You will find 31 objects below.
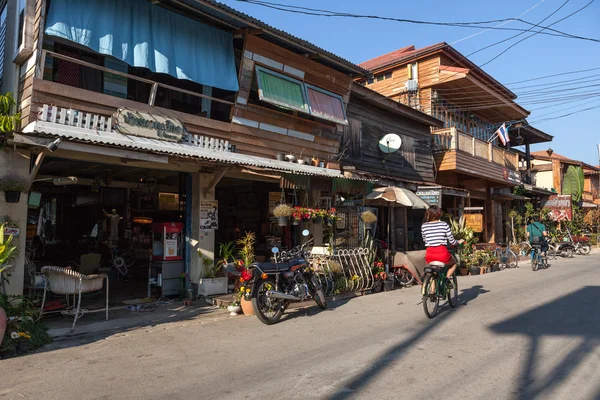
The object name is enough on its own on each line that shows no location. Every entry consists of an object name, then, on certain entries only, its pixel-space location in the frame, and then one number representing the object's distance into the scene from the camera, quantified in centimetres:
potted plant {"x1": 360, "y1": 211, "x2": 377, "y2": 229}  1109
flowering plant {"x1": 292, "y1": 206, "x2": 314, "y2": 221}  955
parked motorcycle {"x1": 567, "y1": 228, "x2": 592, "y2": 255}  2236
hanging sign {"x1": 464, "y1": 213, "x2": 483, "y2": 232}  1667
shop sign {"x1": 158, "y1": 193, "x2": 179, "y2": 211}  1438
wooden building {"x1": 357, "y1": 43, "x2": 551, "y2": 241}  1811
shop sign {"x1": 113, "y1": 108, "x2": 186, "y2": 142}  780
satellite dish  1535
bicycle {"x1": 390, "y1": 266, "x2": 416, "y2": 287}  1165
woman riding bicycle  755
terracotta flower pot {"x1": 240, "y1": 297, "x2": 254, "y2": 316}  768
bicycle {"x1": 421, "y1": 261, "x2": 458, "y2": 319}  724
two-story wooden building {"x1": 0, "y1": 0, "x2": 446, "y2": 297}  702
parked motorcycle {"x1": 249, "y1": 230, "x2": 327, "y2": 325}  700
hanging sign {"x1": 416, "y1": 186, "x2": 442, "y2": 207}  1420
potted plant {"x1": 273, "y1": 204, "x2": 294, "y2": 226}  925
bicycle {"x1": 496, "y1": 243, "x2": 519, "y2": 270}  1683
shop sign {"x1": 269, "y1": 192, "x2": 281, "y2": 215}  1252
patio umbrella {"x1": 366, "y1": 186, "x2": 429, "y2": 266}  1201
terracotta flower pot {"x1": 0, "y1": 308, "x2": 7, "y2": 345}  507
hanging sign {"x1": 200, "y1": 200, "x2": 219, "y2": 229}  944
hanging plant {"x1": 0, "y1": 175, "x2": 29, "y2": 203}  652
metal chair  653
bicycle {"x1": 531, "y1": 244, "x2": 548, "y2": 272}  1541
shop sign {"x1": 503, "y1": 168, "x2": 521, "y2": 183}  2132
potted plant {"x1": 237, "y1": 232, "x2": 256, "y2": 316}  727
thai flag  2078
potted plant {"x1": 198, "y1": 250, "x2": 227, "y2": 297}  917
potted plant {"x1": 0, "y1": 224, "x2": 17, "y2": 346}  511
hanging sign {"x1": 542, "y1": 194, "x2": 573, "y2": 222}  2614
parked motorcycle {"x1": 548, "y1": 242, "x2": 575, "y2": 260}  2103
